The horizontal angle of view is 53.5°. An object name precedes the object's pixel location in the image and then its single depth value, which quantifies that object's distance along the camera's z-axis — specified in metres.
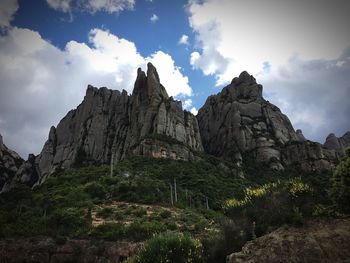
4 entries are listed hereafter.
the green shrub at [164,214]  34.96
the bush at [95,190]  46.46
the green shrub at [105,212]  34.86
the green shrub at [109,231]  25.19
